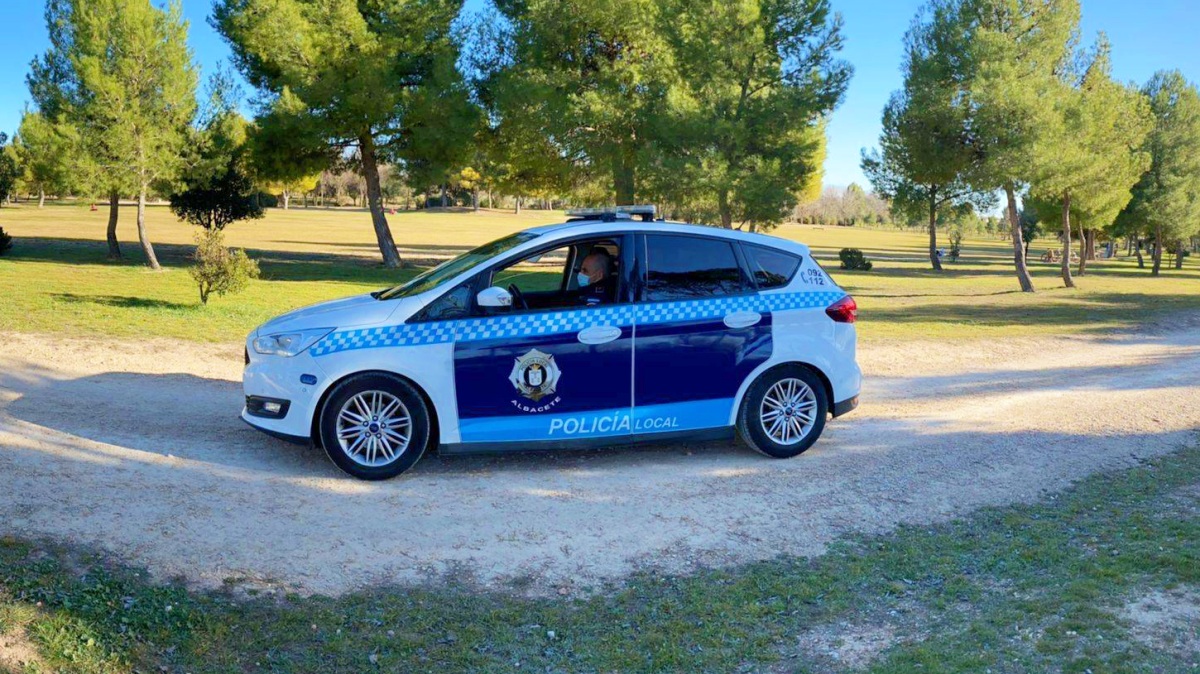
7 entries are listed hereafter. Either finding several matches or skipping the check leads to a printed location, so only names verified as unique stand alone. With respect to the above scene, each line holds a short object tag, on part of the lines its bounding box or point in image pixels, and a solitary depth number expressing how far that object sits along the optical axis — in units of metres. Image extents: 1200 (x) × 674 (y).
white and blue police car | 6.36
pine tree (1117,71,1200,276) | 42.75
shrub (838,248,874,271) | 42.03
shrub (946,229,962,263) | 55.89
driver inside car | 6.91
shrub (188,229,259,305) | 14.42
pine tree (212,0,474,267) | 27.41
